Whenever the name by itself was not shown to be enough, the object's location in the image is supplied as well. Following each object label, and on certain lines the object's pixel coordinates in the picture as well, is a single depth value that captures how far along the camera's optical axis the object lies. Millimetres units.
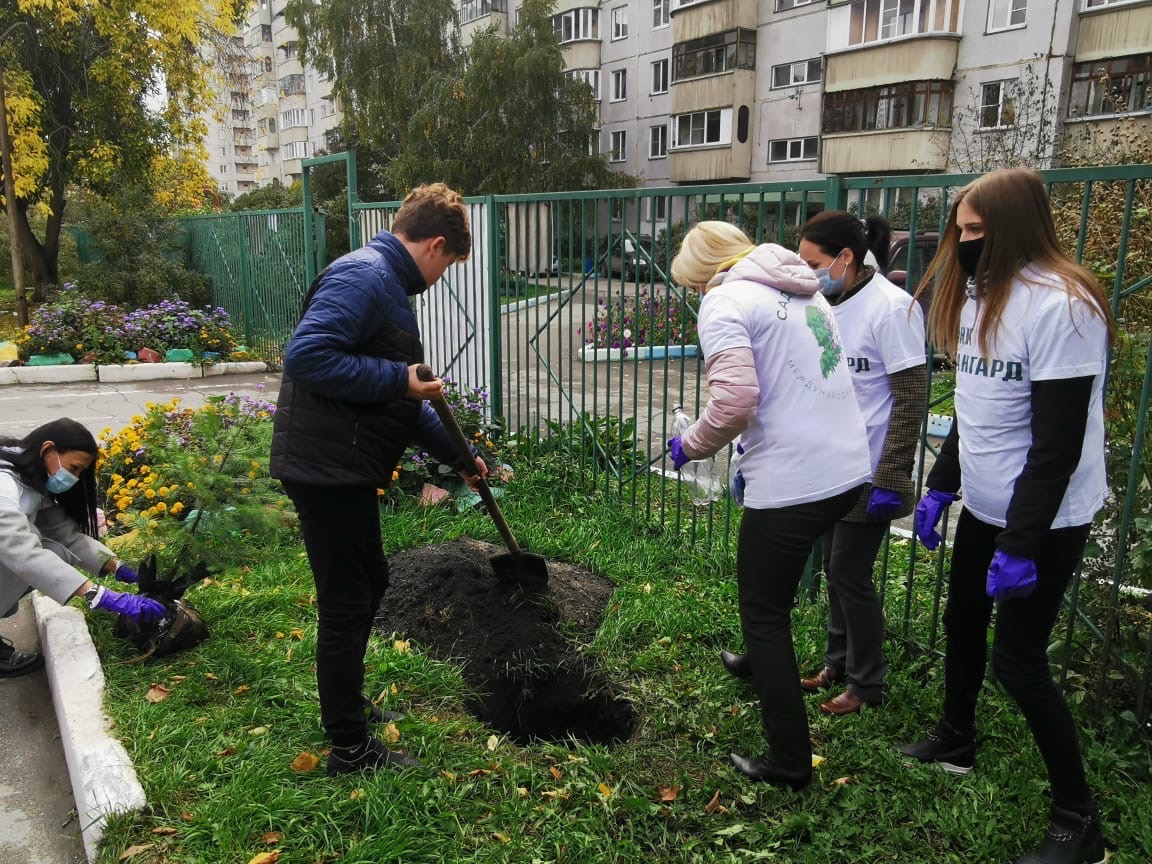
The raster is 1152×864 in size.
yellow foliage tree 12945
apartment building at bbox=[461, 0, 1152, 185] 20422
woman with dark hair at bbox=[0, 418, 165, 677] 3180
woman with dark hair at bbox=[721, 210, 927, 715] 2949
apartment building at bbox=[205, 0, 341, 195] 53431
